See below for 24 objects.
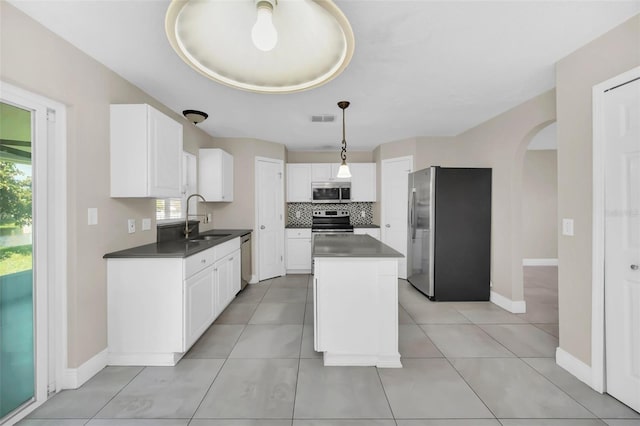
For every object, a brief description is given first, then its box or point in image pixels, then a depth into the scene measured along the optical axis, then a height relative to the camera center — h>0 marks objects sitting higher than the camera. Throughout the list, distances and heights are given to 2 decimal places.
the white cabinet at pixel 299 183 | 5.27 +0.58
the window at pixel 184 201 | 3.15 +0.14
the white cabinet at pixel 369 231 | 4.96 -0.36
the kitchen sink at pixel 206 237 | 3.52 -0.33
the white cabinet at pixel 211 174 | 3.89 +0.56
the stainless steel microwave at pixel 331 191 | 5.25 +0.41
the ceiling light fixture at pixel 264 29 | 0.85 +0.59
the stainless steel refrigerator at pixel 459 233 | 3.58 -0.30
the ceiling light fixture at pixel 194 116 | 2.81 +1.03
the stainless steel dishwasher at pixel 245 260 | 3.91 -0.73
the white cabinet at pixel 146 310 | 2.18 -0.80
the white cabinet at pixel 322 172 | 5.28 +0.79
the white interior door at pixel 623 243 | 1.69 -0.21
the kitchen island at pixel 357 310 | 2.17 -0.81
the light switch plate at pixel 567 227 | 2.09 -0.13
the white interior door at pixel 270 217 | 4.56 -0.09
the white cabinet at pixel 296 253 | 5.04 -0.78
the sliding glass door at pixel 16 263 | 1.61 -0.31
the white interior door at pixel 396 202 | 4.61 +0.16
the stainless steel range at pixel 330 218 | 5.48 -0.13
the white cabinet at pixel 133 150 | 2.23 +0.53
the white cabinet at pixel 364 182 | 5.26 +0.59
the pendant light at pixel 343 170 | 2.78 +0.44
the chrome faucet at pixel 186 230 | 3.28 -0.22
